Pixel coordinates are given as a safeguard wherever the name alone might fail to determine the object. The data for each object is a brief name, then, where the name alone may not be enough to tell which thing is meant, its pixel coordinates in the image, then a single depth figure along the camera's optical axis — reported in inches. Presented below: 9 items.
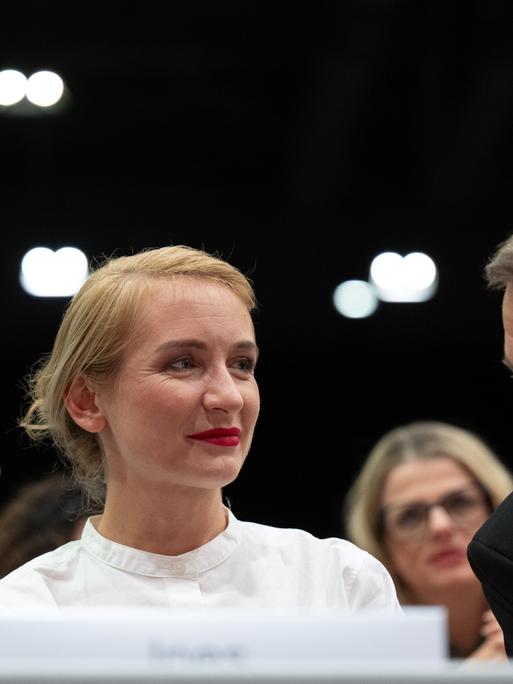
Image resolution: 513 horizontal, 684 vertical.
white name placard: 65.9
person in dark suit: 113.7
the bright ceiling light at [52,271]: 380.2
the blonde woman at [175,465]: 114.5
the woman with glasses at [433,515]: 182.9
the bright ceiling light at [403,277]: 416.8
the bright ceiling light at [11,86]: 341.4
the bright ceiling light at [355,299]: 419.8
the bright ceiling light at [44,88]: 354.3
